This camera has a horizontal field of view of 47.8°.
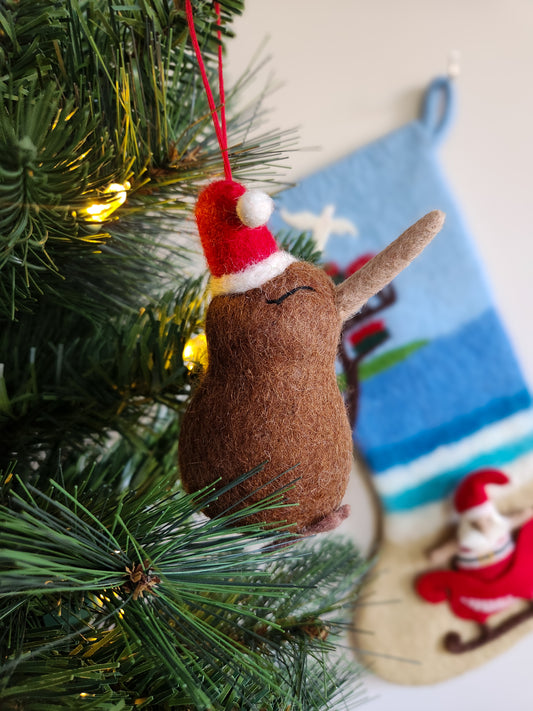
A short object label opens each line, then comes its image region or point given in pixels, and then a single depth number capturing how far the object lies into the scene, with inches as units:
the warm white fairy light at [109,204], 10.9
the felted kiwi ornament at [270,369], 9.9
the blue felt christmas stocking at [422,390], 33.1
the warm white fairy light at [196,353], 12.0
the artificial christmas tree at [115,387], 8.8
